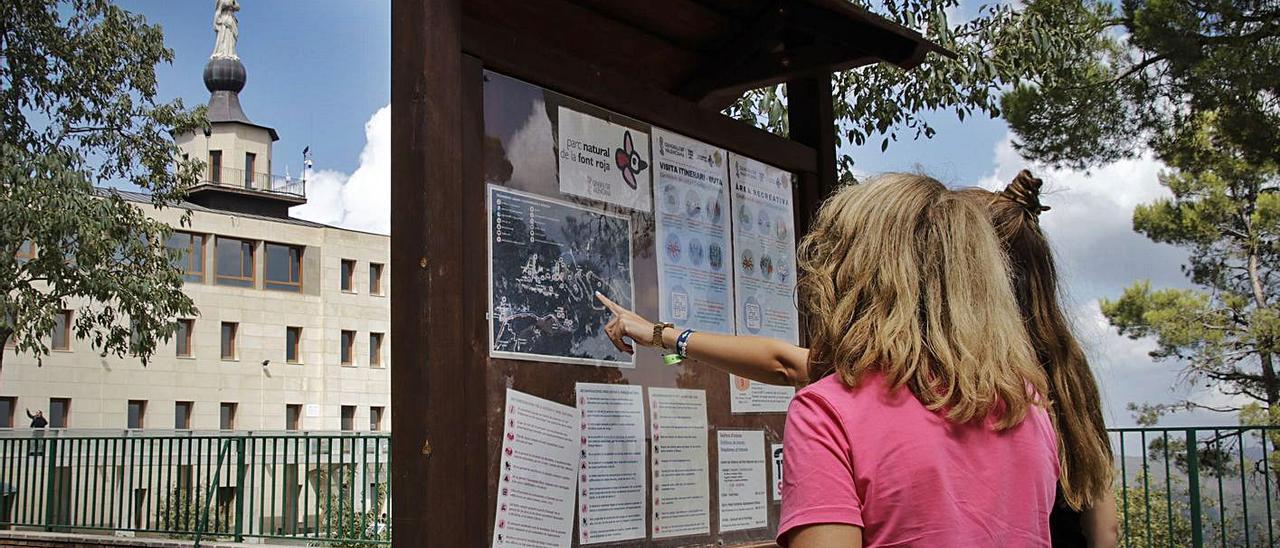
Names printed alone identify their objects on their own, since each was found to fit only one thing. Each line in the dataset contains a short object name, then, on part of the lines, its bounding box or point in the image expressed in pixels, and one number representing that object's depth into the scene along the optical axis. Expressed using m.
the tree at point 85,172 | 16.94
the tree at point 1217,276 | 18.55
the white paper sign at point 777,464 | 3.27
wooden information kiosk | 2.18
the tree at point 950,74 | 7.25
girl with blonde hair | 1.44
